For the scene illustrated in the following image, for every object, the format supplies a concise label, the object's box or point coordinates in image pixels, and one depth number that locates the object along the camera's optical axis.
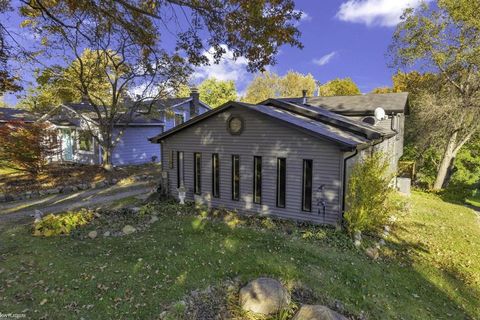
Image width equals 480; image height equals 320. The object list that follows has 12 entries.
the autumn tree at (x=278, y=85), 51.47
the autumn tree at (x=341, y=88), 48.97
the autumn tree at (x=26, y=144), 16.00
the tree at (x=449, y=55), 16.81
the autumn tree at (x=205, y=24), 8.07
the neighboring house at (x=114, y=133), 22.20
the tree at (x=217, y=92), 50.16
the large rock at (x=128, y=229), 9.08
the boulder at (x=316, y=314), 5.13
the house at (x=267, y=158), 9.86
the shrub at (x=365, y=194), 9.10
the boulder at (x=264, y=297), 5.65
